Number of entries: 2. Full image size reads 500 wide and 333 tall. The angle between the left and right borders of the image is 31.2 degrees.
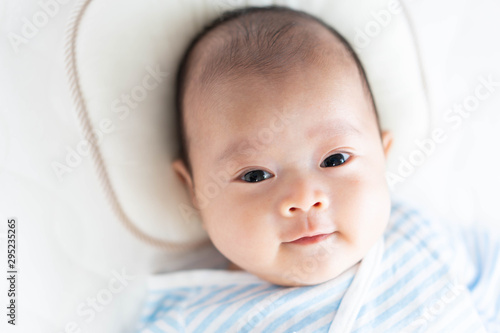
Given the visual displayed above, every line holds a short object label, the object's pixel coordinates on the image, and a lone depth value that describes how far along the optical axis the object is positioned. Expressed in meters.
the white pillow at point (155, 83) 0.46
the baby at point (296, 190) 0.44
